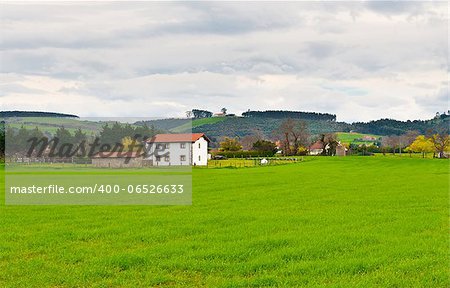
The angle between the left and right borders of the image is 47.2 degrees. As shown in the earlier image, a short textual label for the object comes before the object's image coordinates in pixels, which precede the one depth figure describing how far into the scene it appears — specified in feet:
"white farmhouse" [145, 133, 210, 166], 323.98
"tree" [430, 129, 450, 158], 468.34
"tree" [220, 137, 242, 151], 450.91
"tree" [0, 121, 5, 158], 351.46
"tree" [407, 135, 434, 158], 484.33
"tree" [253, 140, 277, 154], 457.10
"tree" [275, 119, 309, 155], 458.50
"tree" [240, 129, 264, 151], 582.02
